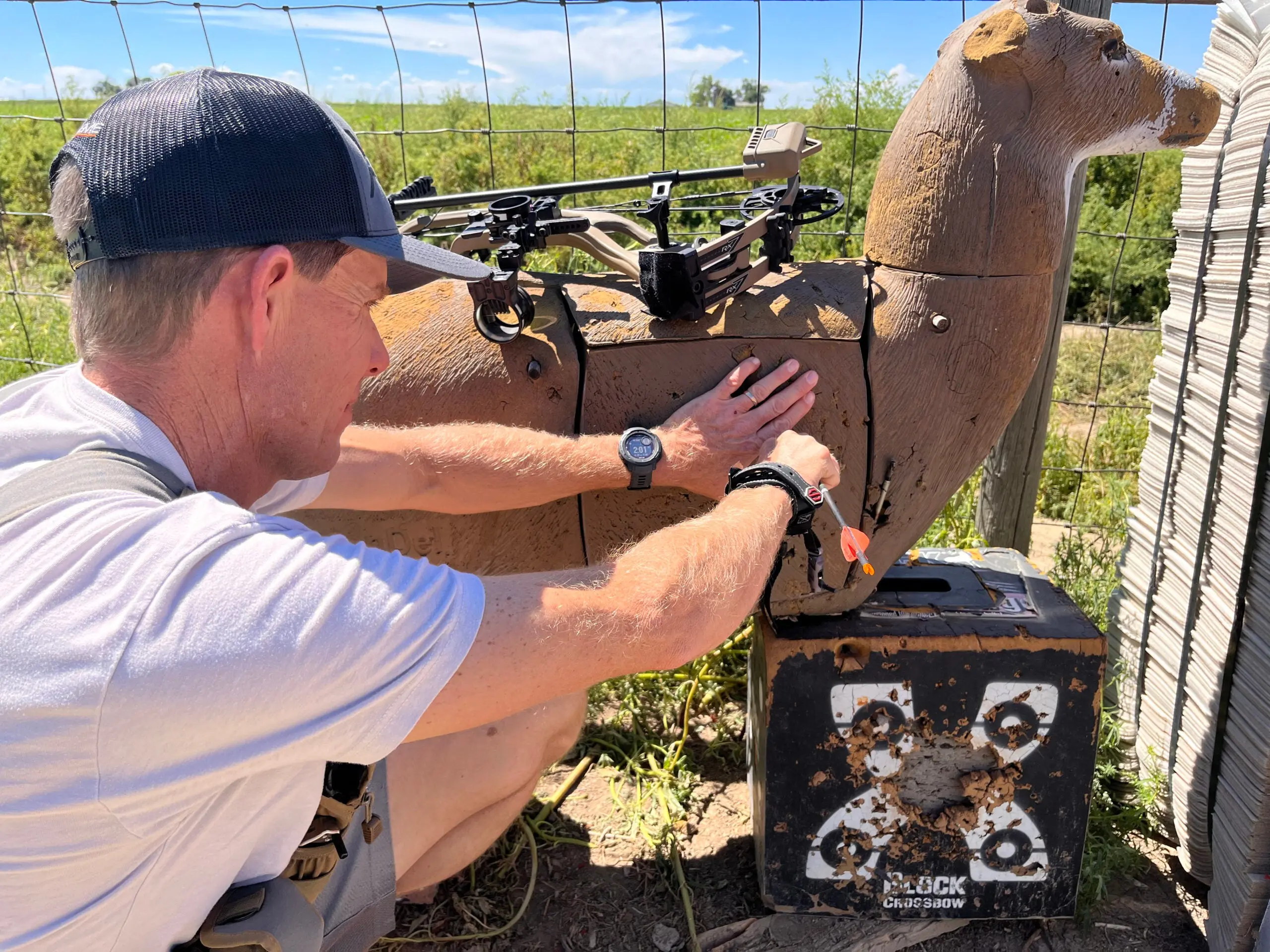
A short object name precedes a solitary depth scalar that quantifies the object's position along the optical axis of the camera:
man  0.96
